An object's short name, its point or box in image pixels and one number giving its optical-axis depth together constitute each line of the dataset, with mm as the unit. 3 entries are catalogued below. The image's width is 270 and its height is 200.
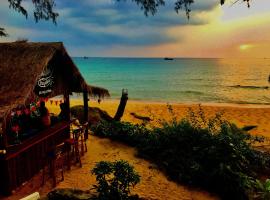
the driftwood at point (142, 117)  12909
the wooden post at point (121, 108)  10126
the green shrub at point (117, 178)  4178
